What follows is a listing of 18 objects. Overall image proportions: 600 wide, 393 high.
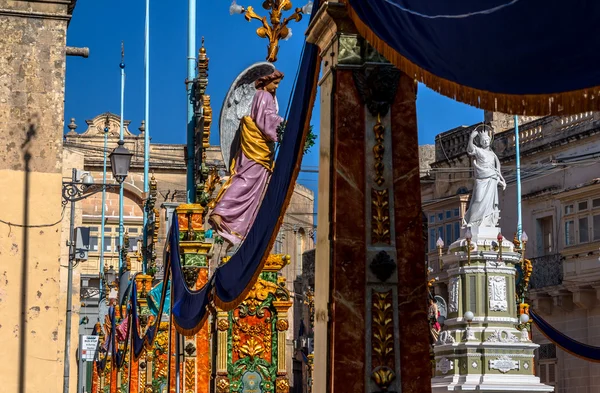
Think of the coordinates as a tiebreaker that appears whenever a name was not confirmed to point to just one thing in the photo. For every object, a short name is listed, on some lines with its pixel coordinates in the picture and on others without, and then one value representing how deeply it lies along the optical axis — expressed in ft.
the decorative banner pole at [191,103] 53.06
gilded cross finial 43.34
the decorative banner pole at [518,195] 112.59
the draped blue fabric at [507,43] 18.29
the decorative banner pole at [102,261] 147.79
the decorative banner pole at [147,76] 96.38
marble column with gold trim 25.50
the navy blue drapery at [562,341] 82.70
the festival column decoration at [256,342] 47.80
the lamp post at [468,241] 78.89
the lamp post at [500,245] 78.48
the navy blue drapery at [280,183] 28.73
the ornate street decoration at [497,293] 79.61
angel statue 46.01
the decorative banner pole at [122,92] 128.98
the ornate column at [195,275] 51.21
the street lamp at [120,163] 75.10
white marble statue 82.74
